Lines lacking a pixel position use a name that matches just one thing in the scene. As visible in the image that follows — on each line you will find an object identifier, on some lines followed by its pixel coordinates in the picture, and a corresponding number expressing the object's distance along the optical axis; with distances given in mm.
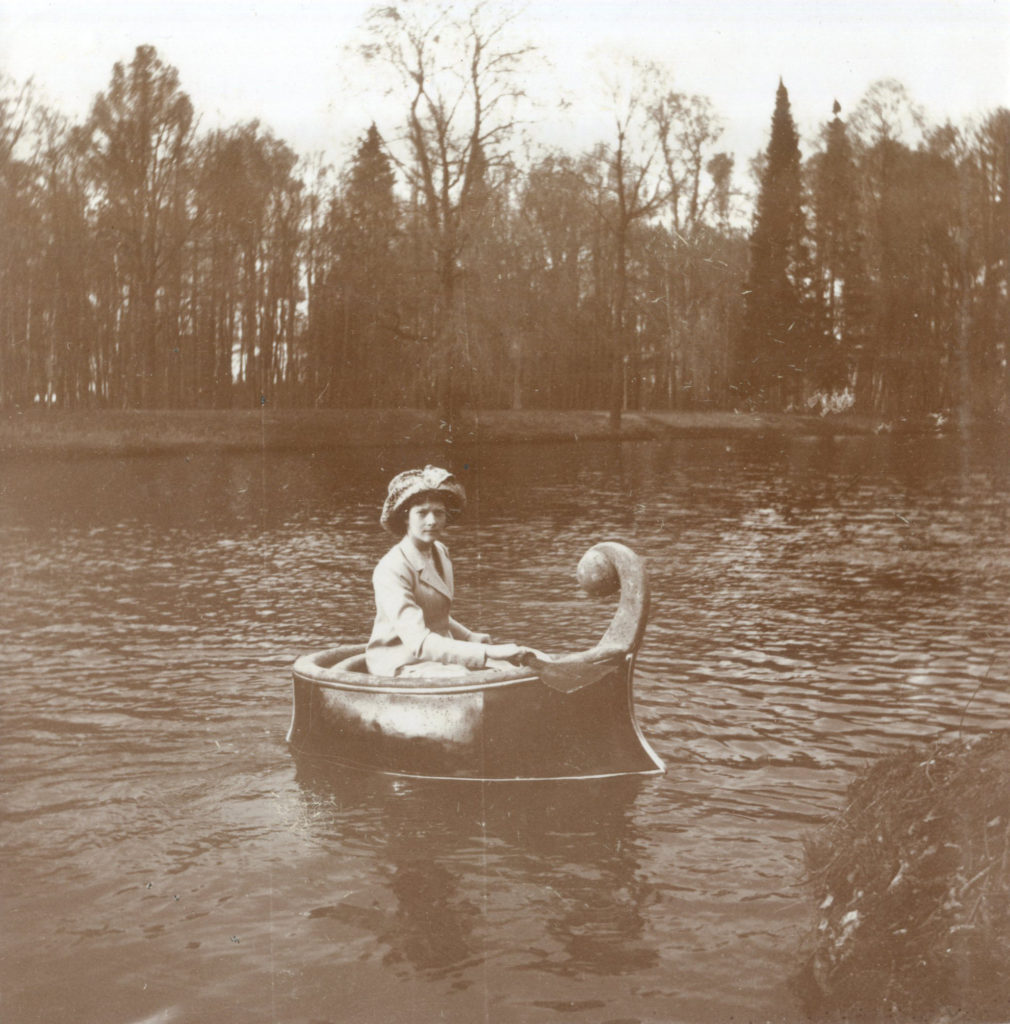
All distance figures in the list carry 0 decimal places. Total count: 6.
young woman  6195
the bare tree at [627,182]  16984
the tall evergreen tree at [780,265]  18016
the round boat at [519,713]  5992
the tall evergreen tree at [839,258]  17672
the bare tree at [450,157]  14500
